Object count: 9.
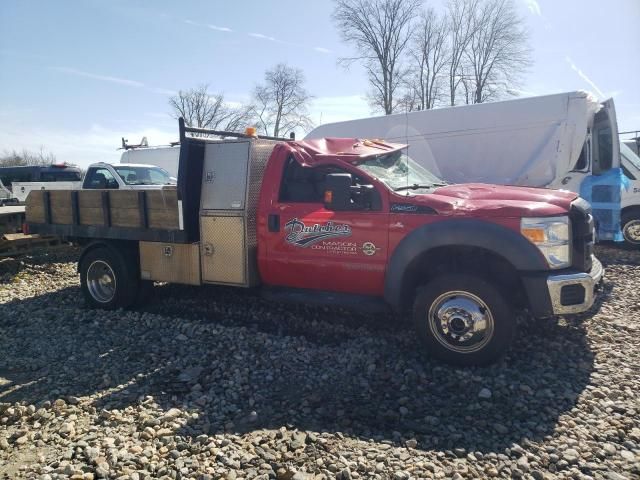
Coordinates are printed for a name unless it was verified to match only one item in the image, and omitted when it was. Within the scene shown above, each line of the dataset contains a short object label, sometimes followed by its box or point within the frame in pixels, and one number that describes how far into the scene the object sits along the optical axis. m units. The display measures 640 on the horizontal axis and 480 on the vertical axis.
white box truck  8.79
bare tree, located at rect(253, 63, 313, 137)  36.47
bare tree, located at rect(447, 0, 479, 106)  34.19
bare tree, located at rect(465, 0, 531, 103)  33.47
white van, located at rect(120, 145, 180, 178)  16.92
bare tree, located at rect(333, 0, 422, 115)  33.38
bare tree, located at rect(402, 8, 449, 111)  34.12
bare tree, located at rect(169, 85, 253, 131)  38.62
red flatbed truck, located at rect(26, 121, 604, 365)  4.05
